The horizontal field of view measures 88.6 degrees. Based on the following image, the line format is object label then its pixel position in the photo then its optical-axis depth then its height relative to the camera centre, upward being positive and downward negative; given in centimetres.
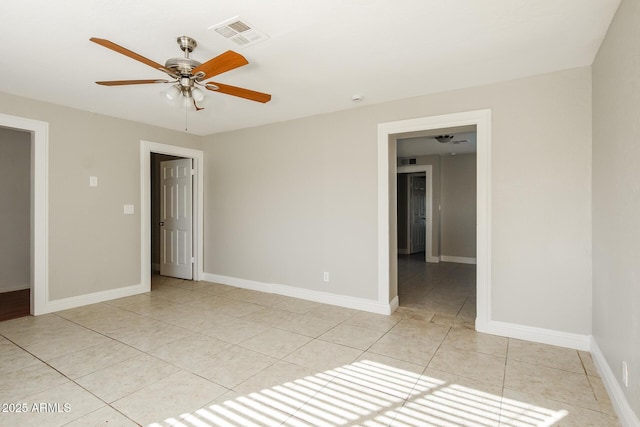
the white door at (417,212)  836 -2
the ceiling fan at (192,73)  198 +92
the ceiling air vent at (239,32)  208 +119
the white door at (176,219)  527 -12
